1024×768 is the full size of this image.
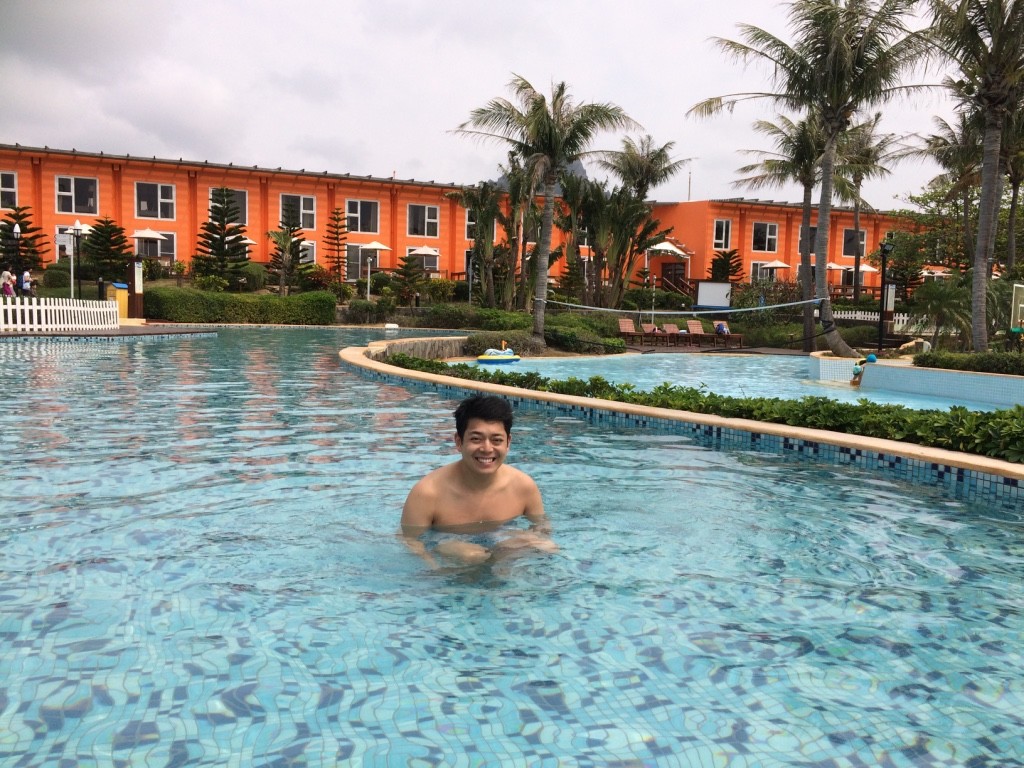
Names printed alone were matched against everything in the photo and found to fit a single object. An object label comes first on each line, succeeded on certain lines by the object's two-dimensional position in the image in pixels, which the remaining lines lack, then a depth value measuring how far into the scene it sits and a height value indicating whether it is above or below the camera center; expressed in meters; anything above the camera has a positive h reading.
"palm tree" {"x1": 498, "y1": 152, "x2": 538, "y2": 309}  31.77 +2.75
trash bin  29.20 -0.18
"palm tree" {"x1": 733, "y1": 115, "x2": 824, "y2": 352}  26.28 +4.56
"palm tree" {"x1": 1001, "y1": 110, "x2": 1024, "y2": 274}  20.09 +3.93
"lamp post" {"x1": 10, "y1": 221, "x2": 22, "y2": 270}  32.30 +1.31
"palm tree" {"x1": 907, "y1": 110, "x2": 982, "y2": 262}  22.36 +4.62
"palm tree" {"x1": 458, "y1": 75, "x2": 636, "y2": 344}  20.97 +4.25
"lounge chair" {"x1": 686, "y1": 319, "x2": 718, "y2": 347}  27.42 -1.05
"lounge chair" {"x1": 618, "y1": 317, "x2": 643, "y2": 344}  27.94 -0.96
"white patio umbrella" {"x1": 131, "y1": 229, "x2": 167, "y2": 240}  35.62 +2.26
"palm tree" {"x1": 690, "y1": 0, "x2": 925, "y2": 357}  18.23 +5.28
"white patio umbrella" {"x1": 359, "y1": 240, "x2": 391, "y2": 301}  39.38 +2.22
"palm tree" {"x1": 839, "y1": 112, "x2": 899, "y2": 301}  32.66 +5.92
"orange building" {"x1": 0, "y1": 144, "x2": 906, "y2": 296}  36.66 +3.97
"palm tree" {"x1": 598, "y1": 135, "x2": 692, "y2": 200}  34.09 +5.27
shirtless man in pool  4.25 -1.08
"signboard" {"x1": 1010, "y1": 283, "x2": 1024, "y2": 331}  16.64 +0.03
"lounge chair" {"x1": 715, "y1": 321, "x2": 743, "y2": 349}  27.05 -1.02
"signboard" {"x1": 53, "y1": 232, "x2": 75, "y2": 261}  27.03 +1.52
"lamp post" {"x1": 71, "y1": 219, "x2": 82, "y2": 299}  24.16 +1.61
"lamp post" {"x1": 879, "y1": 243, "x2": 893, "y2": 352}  20.44 +0.60
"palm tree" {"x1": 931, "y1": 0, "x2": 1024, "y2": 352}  14.22 +4.12
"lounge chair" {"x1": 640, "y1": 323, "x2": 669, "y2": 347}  27.53 -1.08
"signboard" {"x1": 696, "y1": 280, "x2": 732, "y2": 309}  32.59 +0.35
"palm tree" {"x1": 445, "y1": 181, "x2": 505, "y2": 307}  33.53 +3.24
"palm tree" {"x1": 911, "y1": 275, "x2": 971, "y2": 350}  17.70 +0.05
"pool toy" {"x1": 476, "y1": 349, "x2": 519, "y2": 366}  18.89 -1.27
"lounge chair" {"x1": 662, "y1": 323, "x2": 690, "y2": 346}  27.42 -1.09
